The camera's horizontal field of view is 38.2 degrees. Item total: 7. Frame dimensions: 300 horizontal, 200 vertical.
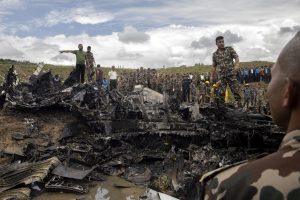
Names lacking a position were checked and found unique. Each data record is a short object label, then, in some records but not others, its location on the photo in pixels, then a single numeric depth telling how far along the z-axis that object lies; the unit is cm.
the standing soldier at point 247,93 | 1908
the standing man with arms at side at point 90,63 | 1867
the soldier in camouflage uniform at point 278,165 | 127
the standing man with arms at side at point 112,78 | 2345
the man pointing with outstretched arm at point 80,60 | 1786
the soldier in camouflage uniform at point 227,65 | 1040
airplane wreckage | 812
